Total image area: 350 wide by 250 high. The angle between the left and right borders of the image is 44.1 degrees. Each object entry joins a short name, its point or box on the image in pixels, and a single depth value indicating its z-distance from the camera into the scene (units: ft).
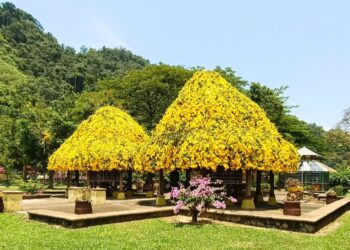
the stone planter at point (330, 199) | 82.54
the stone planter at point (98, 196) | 77.25
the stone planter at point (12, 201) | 66.23
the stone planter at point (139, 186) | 115.71
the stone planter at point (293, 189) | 78.24
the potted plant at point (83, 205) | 57.47
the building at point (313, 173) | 134.10
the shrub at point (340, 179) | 149.28
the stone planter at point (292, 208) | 56.44
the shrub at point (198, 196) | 53.98
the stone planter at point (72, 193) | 85.40
